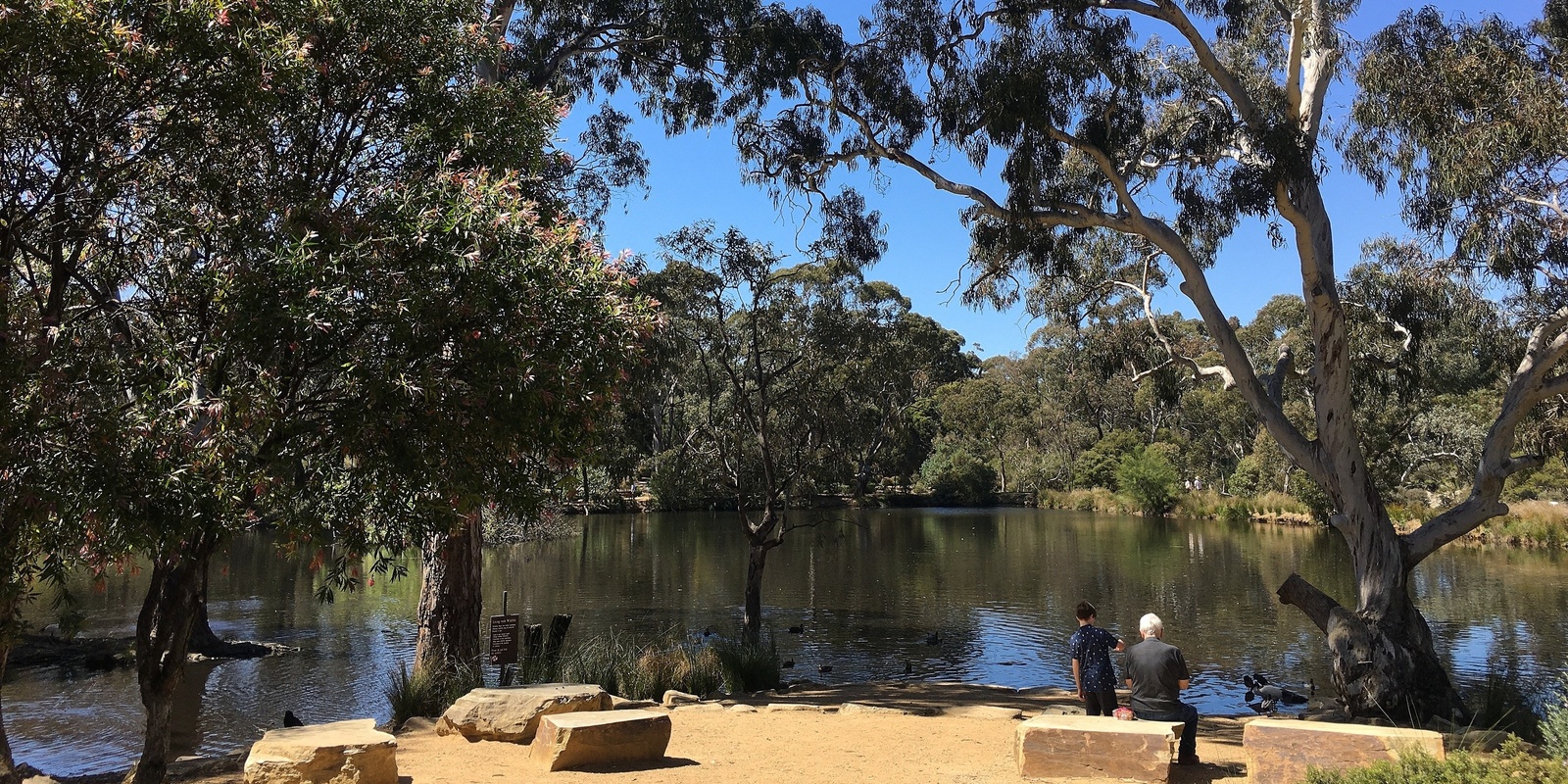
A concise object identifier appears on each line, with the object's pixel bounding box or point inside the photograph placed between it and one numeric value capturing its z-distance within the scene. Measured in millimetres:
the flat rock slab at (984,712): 8359
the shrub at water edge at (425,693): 8188
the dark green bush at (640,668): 9234
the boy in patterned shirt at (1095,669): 6281
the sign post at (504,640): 9031
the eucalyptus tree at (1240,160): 9648
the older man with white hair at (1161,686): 5930
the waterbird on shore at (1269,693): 10884
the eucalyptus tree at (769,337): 14266
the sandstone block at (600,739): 5578
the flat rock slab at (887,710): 8531
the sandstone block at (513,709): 6469
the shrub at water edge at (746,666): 10609
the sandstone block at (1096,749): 5188
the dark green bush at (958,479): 53469
